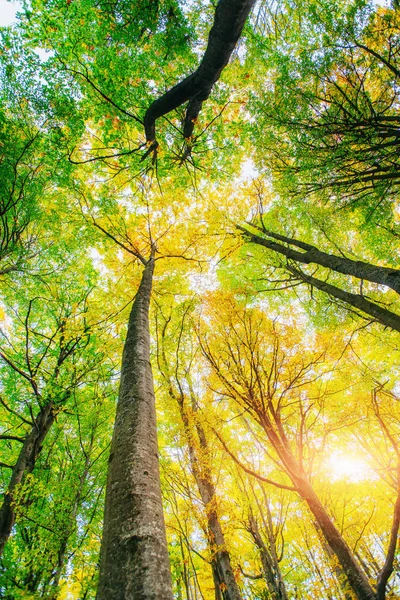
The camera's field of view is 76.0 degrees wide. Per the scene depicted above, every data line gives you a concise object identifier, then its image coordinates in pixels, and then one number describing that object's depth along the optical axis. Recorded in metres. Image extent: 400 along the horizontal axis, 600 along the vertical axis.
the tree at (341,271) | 4.77
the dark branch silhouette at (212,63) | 2.90
